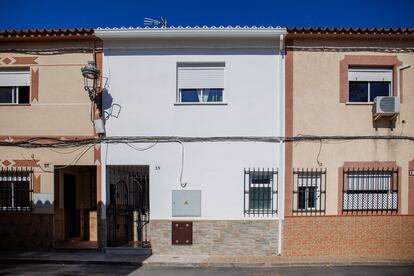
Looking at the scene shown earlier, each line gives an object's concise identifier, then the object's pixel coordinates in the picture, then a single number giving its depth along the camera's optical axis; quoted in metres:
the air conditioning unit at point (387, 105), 9.02
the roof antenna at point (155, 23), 10.51
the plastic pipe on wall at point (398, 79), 9.42
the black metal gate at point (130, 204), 9.91
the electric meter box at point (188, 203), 9.23
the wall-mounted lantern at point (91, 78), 8.81
